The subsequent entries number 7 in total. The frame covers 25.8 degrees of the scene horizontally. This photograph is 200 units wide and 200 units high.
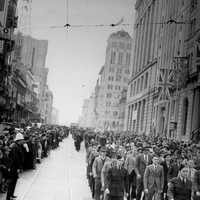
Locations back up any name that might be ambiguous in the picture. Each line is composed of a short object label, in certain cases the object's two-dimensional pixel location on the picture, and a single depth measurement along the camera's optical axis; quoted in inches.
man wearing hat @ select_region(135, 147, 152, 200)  521.2
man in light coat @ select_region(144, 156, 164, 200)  439.5
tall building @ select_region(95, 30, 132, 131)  7239.2
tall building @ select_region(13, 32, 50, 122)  3452.8
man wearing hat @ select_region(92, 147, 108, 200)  465.4
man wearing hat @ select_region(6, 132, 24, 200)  441.8
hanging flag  1729.8
